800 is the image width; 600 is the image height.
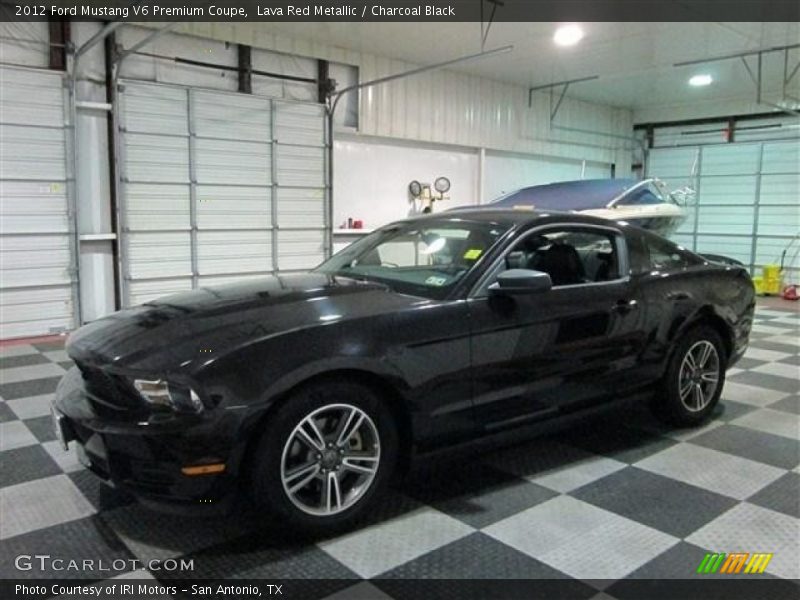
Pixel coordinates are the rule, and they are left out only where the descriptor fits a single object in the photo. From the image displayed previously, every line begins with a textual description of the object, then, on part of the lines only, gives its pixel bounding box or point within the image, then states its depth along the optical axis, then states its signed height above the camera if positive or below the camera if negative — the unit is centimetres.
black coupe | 225 -59
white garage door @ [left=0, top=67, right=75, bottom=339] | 686 +11
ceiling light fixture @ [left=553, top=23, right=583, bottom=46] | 802 +253
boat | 800 +34
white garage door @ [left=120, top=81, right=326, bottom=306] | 777 +43
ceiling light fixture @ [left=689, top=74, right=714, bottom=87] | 1140 +279
